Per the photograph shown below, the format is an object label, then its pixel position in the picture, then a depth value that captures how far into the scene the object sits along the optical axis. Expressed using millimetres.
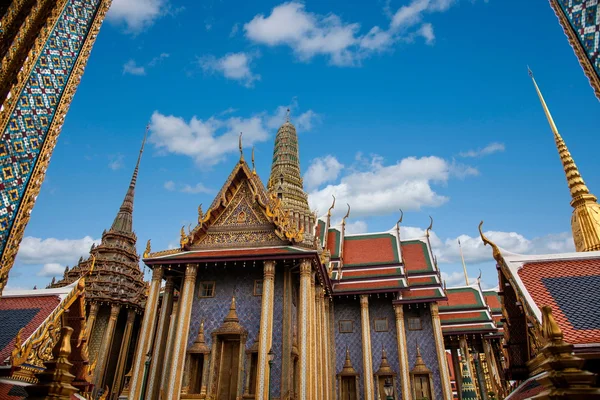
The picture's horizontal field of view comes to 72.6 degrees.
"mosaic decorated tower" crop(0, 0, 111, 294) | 3695
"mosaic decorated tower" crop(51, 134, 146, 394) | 23422
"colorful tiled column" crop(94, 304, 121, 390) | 22216
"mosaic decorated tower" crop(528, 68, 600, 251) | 16844
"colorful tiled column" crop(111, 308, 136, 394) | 23203
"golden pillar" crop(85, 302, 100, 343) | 23188
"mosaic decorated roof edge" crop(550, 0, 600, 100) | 3778
